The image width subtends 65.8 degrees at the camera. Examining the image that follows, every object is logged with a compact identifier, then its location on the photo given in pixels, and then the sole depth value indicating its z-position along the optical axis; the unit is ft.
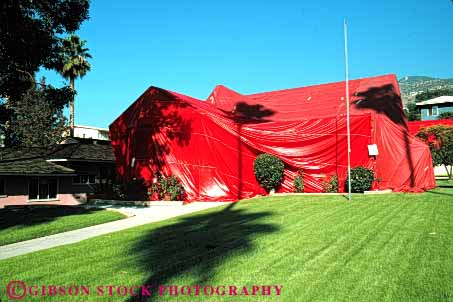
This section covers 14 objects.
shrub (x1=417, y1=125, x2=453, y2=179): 94.89
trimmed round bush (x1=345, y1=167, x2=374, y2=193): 51.88
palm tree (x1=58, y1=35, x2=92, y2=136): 104.99
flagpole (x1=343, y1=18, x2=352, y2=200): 45.29
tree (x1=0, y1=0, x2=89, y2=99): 39.70
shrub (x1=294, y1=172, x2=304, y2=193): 58.34
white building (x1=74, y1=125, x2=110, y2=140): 191.21
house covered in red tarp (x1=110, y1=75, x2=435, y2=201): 57.31
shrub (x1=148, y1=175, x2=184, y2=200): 57.67
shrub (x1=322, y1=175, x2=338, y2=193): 56.39
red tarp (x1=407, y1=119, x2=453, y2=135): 128.61
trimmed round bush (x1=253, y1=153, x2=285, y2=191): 56.95
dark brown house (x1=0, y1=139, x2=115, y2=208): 62.54
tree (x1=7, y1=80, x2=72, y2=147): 109.91
